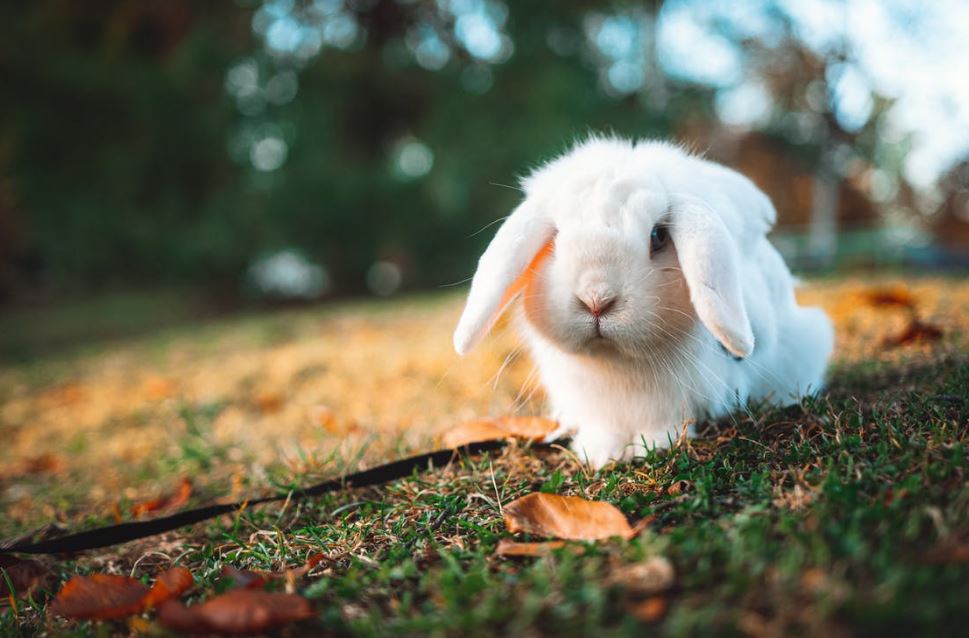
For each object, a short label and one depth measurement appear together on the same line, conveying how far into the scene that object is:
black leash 0.52
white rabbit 0.47
